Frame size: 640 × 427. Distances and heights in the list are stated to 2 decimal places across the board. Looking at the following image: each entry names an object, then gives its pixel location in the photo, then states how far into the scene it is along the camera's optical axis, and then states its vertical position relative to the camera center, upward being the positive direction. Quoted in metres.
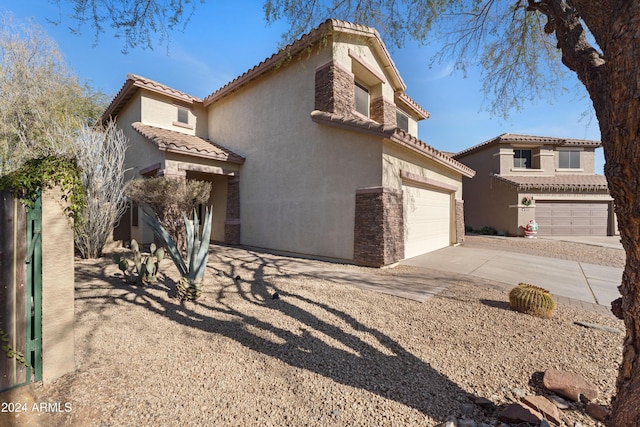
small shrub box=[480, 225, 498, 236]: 18.31 -1.10
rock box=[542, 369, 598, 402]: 2.56 -1.67
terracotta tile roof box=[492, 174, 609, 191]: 16.95 +2.14
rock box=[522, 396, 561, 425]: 2.27 -1.67
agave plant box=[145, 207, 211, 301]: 4.73 -0.89
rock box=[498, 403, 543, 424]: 2.21 -1.67
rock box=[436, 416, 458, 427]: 2.10 -1.67
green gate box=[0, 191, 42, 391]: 2.49 -0.74
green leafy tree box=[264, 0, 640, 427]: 1.66 +0.56
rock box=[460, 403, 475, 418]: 2.35 -1.75
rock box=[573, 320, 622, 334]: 3.93 -1.68
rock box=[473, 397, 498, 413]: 2.43 -1.74
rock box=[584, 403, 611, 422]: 2.32 -1.73
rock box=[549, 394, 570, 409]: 2.48 -1.76
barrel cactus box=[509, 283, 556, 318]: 4.34 -1.43
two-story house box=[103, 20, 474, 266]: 8.00 +2.13
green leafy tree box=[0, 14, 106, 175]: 9.74 +5.20
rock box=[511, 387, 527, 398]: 2.61 -1.74
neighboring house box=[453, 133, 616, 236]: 17.17 +1.82
